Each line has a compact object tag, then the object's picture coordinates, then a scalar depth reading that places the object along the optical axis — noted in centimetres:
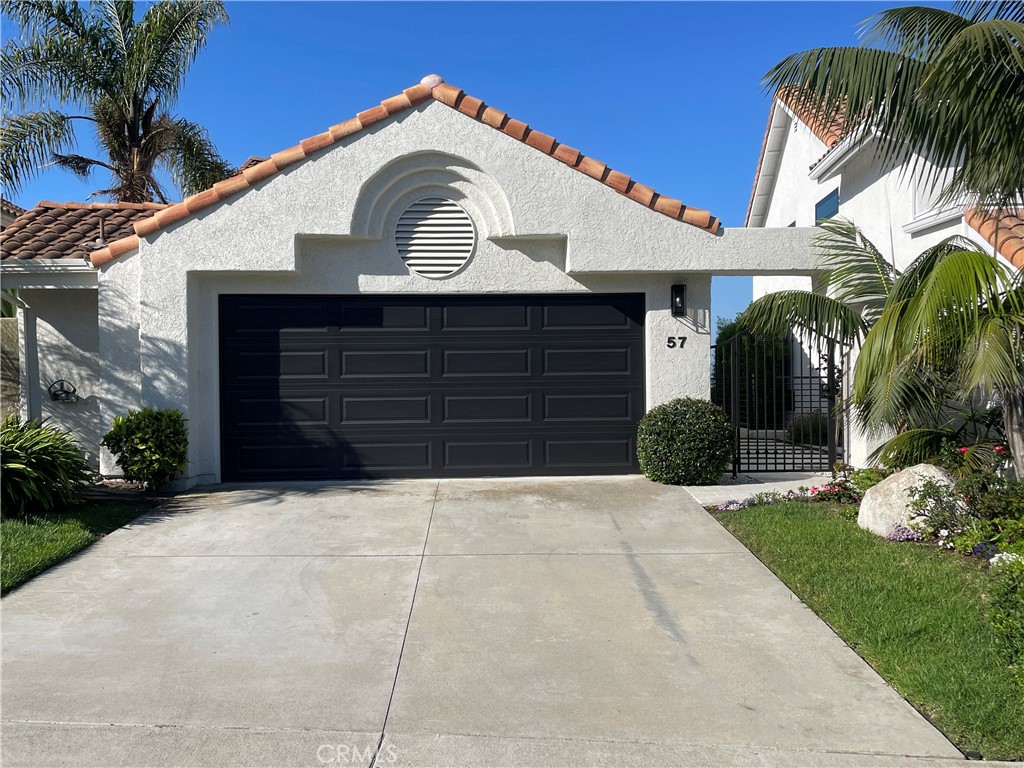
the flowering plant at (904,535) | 666
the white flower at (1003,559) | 477
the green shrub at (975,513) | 610
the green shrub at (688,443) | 942
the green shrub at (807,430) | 1281
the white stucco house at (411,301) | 948
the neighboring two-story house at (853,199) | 888
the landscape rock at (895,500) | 680
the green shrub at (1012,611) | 402
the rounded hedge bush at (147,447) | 889
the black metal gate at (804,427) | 1044
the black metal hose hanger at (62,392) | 1073
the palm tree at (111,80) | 1543
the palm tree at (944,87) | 580
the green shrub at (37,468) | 734
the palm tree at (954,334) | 592
